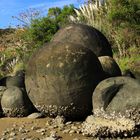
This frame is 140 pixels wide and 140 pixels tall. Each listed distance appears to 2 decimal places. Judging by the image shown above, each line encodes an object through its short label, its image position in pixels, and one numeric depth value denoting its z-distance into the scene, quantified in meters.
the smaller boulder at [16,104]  6.03
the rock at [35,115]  5.81
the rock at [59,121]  5.25
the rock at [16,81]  6.66
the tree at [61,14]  14.71
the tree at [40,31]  13.75
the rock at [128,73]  6.59
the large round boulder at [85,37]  6.56
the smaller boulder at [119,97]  4.71
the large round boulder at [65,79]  5.27
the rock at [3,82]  7.02
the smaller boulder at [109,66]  6.17
